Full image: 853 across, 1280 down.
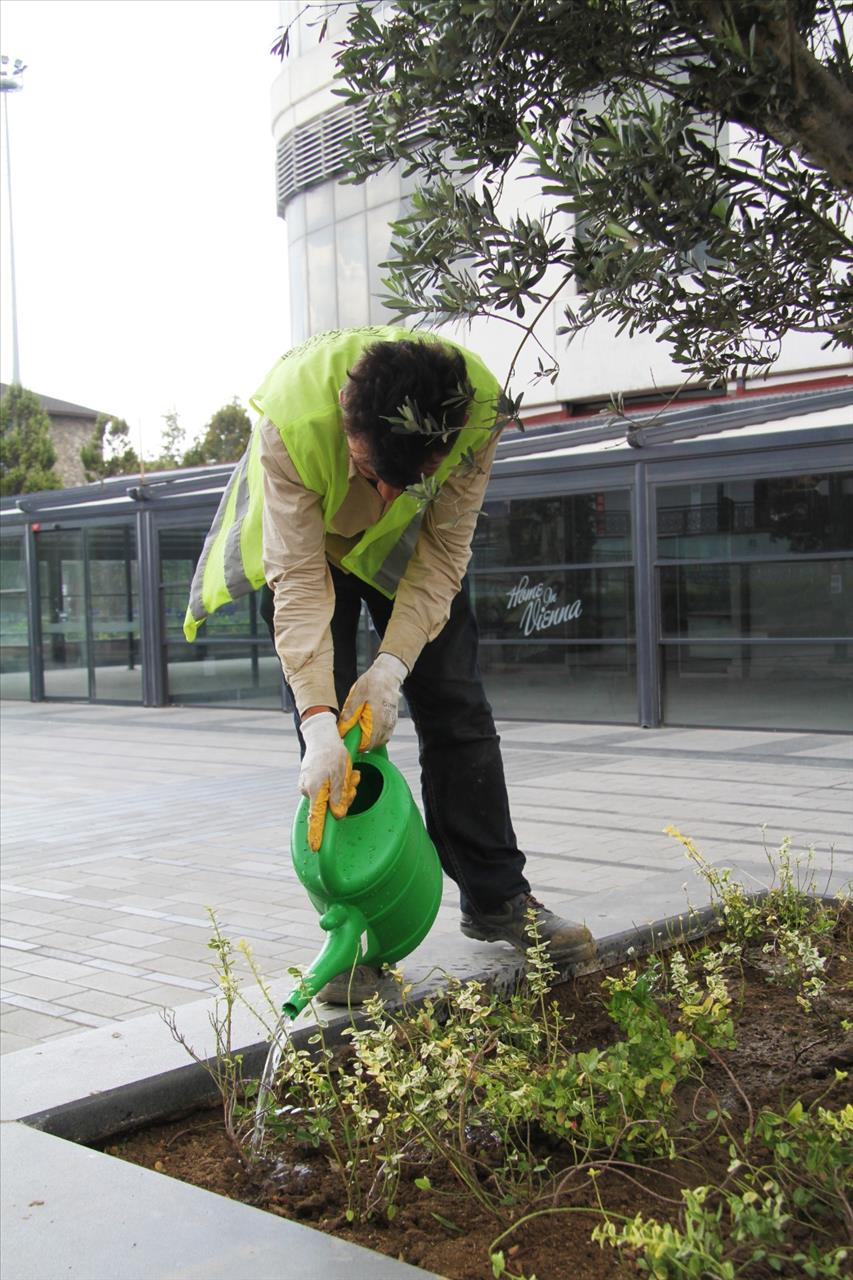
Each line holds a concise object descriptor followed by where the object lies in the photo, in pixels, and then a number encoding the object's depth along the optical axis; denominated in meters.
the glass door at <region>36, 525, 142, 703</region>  15.39
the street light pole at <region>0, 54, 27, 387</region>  41.19
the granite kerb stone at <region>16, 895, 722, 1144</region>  2.38
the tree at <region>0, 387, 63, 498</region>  34.28
